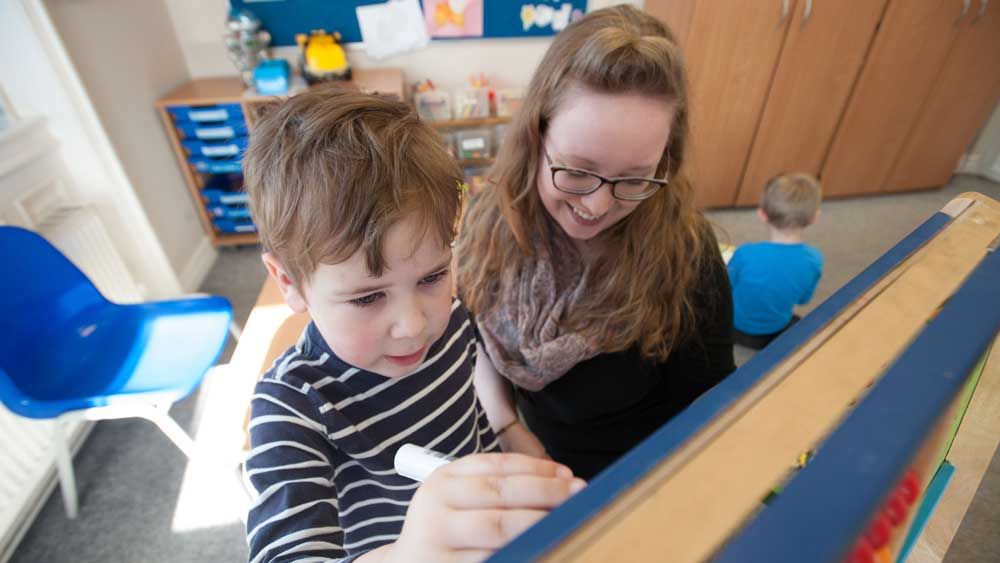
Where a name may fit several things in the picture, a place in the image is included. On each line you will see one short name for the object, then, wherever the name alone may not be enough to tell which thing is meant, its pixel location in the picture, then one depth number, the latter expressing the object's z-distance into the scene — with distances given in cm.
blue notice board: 248
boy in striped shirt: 48
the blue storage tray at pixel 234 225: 262
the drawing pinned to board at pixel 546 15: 271
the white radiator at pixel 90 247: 160
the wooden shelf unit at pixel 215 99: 227
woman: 72
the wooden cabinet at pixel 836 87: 250
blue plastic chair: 120
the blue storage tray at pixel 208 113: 229
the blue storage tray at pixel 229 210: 256
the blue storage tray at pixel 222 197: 251
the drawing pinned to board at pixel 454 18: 263
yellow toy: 240
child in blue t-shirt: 180
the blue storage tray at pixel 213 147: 238
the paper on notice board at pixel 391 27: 258
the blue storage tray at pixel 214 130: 234
